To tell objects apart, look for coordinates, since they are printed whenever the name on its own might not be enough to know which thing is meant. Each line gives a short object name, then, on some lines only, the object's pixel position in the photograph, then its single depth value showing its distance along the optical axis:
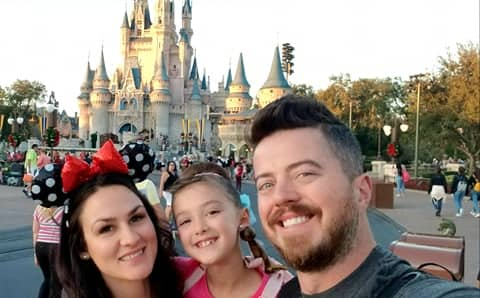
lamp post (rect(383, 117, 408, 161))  23.45
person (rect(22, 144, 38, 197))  14.58
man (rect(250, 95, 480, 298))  1.38
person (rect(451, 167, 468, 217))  14.40
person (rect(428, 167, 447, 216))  14.35
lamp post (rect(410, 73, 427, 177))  23.46
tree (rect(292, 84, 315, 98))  49.47
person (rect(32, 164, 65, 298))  2.50
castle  78.06
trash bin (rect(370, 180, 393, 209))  16.16
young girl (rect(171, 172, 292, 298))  2.30
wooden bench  3.86
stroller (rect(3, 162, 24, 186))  20.33
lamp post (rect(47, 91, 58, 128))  21.42
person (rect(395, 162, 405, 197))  21.57
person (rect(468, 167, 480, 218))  14.65
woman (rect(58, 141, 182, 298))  2.17
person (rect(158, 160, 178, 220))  9.17
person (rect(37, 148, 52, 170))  13.27
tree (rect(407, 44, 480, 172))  26.08
